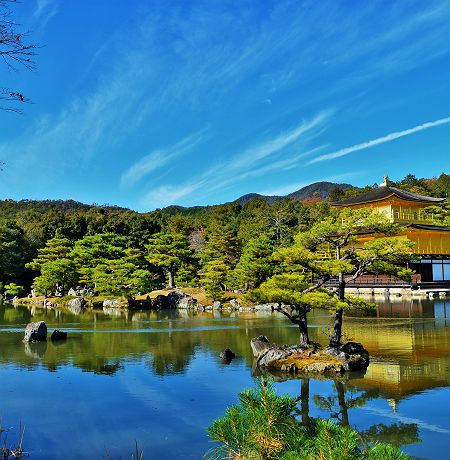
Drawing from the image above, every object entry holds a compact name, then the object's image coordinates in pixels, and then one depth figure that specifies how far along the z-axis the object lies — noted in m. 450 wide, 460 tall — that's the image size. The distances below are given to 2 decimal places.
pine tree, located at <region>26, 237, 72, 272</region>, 40.33
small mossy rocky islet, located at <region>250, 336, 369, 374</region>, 11.76
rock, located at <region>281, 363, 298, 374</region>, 11.86
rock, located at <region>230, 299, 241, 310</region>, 31.02
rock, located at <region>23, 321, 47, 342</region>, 17.44
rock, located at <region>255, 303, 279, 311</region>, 29.42
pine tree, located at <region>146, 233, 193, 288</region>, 36.44
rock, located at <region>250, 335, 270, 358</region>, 13.44
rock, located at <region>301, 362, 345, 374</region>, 11.65
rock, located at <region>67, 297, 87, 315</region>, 32.84
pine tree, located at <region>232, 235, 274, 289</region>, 29.78
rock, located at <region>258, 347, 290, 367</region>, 12.34
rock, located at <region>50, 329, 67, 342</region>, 17.96
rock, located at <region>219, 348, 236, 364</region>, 13.67
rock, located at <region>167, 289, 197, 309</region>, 32.75
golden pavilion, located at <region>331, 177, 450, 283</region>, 35.88
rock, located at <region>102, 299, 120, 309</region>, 32.72
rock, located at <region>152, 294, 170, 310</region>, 32.41
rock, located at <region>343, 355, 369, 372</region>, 11.79
